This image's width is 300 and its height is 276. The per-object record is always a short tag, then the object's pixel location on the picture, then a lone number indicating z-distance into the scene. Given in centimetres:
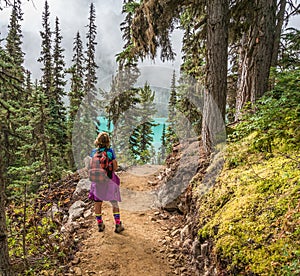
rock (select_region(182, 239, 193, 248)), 462
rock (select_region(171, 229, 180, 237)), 551
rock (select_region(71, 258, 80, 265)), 452
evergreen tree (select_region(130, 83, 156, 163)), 1838
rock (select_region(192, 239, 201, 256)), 409
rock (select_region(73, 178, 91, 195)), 818
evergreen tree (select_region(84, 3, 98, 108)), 2903
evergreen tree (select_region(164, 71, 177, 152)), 2726
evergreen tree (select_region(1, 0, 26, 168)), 1933
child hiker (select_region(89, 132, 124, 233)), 526
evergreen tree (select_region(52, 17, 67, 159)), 2361
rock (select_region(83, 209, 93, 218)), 638
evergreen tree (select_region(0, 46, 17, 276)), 403
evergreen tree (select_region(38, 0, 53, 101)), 2628
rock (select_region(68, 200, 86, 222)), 652
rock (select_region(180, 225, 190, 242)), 505
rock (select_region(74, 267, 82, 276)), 423
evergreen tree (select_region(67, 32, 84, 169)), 2556
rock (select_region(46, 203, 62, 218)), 741
